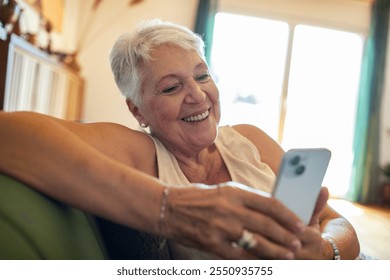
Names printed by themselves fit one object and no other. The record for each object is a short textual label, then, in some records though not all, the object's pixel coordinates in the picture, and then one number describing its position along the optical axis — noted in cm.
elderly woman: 39
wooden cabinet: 149
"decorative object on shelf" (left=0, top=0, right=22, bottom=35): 121
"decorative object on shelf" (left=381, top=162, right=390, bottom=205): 357
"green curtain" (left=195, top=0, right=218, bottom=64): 354
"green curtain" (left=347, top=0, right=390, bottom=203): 369
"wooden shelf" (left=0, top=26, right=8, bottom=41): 120
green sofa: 36
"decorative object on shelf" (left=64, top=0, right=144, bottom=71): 354
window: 372
